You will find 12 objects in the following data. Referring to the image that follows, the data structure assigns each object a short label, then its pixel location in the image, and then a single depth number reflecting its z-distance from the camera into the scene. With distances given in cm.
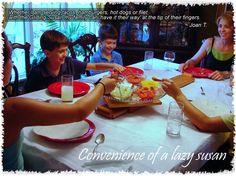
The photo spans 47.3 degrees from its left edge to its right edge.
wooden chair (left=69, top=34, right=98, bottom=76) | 183
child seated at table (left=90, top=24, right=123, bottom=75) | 160
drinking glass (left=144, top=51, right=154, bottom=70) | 154
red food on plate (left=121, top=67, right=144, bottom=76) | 135
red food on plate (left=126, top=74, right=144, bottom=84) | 117
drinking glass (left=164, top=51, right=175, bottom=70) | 159
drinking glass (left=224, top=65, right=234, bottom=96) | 116
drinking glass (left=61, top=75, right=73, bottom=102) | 100
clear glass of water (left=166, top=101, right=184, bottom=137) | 79
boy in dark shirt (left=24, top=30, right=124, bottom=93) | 123
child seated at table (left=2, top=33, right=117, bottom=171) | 59
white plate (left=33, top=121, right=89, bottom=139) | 74
